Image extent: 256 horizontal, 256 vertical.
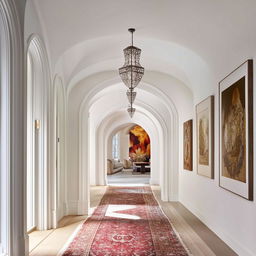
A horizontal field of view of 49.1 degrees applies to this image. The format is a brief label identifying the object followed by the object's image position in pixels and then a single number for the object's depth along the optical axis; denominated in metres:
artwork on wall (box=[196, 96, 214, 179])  5.53
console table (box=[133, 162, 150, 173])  20.85
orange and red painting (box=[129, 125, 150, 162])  27.43
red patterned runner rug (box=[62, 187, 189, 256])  4.38
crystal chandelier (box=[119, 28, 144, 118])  5.10
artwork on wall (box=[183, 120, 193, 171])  7.27
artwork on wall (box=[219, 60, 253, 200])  3.80
